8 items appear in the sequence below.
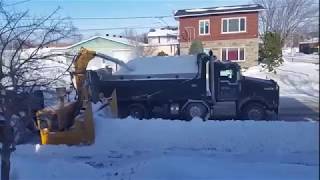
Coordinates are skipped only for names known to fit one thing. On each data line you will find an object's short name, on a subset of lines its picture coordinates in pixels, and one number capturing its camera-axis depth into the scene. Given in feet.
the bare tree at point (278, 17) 152.88
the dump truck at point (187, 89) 49.62
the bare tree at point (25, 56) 19.35
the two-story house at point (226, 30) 123.54
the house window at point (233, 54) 124.57
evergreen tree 108.64
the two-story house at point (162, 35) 221.27
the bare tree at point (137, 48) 157.91
